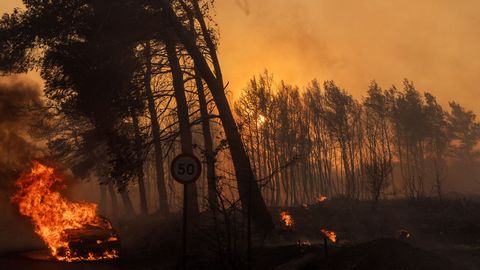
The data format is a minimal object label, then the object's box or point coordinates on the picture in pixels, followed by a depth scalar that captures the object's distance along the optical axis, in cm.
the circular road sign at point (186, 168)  940
